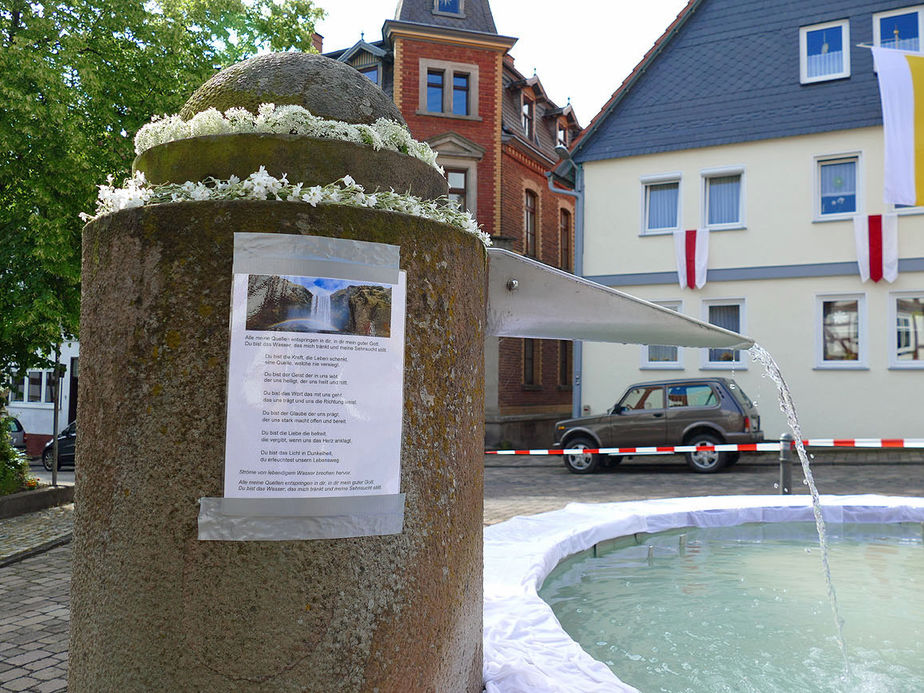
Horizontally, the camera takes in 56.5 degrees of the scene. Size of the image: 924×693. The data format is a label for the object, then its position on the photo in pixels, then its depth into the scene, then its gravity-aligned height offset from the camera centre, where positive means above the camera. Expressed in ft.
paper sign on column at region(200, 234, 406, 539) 8.02 +0.08
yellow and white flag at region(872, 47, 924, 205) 53.88 +17.53
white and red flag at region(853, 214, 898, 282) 59.21 +10.43
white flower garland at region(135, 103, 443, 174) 8.77 +2.70
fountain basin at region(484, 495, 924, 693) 10.82 -3.58
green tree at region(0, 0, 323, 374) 33.37 +10.82
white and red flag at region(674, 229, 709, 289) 65.72 +10.56
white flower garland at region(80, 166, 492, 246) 8.30 +1.90
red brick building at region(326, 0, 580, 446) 80.53 +25.79
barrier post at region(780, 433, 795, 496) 32.94 -2.75
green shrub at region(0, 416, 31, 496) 34.91 -3.55
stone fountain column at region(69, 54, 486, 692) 7.95 -0.95
